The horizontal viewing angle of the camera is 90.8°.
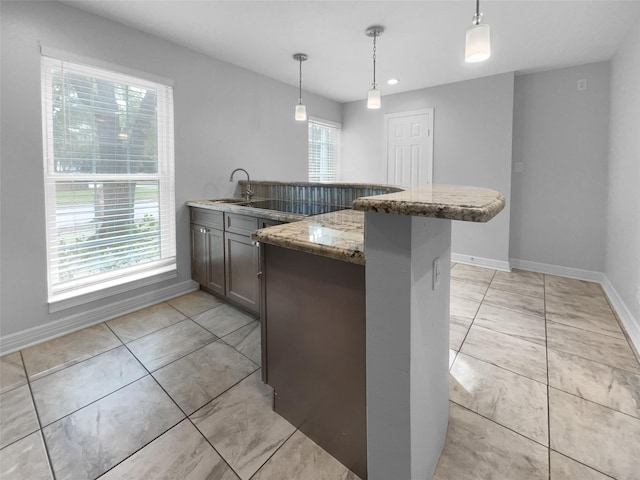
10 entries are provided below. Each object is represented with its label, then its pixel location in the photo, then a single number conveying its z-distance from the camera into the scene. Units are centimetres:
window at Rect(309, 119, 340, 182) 504
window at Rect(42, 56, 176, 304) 240
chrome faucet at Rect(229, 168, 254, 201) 369
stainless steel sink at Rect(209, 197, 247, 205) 344
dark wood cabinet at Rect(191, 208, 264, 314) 259
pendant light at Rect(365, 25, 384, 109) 273
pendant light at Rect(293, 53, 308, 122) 331
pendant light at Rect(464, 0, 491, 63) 170
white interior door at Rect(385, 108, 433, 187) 459
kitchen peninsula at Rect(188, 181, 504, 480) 96
